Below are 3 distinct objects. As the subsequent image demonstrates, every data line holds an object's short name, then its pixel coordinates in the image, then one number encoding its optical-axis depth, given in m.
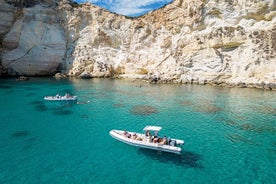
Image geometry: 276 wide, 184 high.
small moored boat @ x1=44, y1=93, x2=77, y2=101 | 42.81
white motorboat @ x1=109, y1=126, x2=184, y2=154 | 21.47
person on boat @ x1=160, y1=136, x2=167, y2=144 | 21.87
